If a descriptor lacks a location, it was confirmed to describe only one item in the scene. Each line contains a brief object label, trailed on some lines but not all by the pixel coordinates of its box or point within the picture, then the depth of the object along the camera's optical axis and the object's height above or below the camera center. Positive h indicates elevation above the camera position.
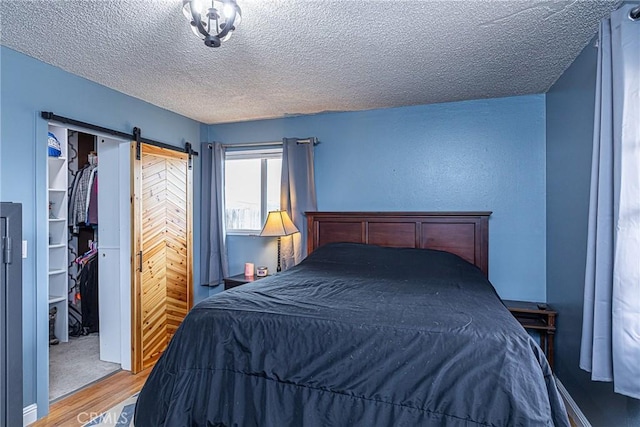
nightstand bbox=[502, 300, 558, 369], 2.70 -0.86
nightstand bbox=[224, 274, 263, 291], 3.54 -0.71
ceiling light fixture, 1.59 +0.89
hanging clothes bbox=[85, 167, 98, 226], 3.77 +0.05
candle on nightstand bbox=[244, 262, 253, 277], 3.82 -0.64
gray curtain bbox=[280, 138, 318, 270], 3.71 +0.21
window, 4.04 +0.28
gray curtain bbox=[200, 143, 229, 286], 4.00 -0.13
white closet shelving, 3.72 -0.27
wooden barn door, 3.15 -0.37
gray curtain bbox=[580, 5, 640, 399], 1.47 -0.04
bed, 1.44 -0.69
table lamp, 3.54 -0.15
